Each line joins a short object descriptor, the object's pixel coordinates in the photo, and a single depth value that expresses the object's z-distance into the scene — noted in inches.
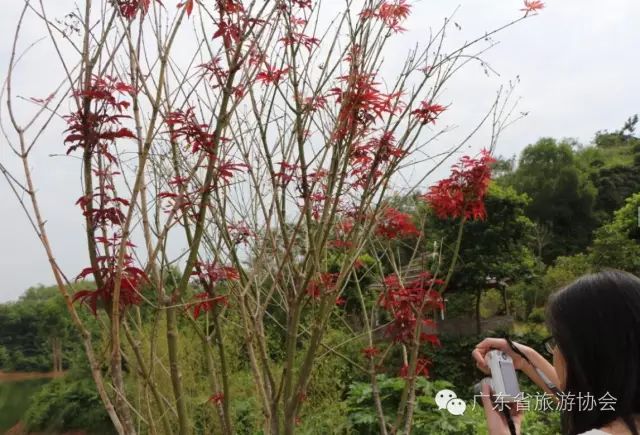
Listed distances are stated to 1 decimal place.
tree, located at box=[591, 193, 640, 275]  346.0
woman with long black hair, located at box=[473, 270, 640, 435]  32.5
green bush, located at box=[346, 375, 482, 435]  127.6
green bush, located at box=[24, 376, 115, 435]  348.5
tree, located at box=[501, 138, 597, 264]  660.7
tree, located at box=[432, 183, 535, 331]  361.1
